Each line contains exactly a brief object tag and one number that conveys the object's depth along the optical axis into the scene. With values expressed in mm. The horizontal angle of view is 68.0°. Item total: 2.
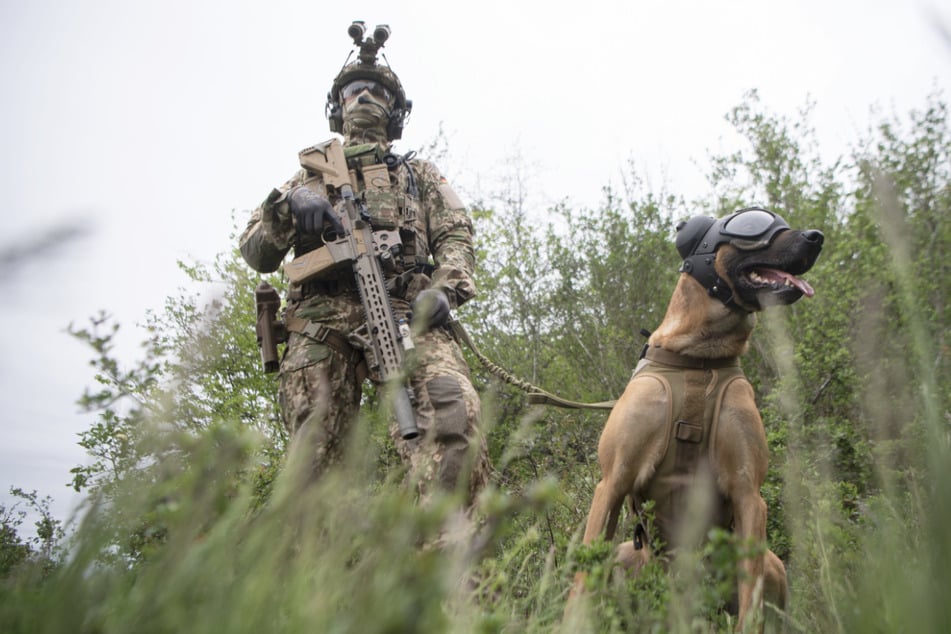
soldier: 3062
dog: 2707
